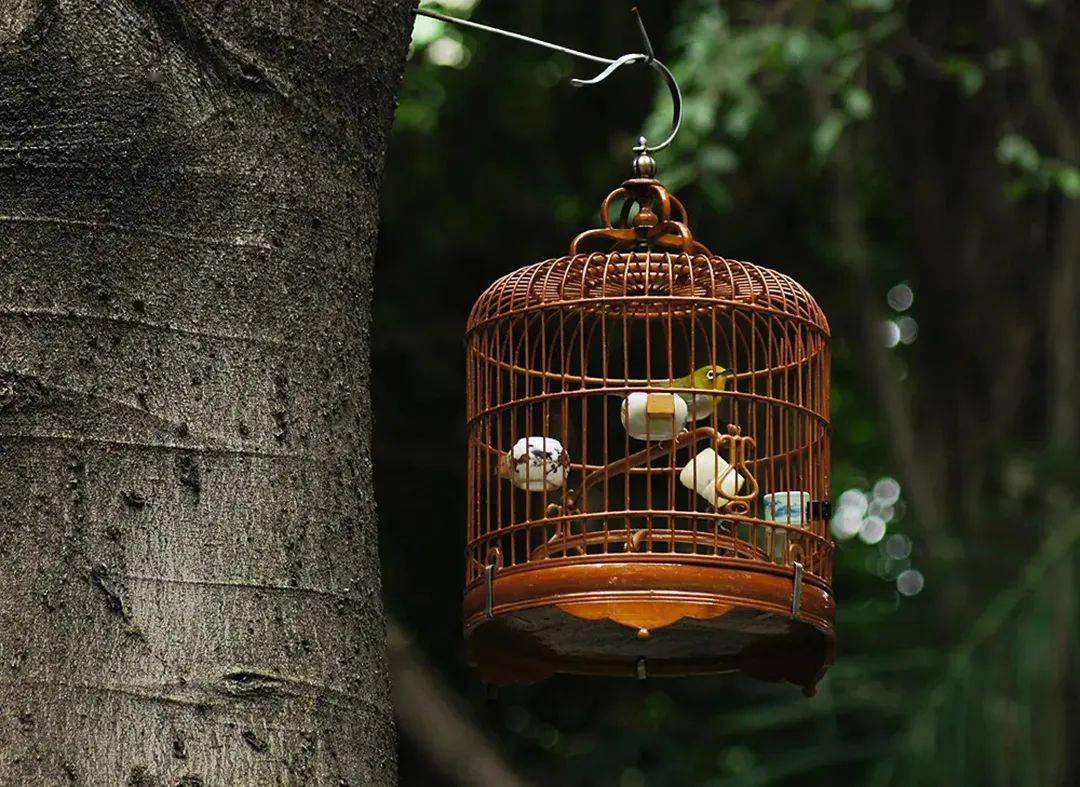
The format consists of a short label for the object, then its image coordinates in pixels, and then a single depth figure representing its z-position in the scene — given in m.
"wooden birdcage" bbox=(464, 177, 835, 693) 6.09
